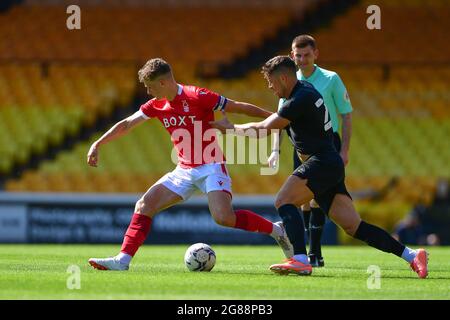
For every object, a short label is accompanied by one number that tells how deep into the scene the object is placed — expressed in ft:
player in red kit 59.67
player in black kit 56.54
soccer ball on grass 61.11
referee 65.00
